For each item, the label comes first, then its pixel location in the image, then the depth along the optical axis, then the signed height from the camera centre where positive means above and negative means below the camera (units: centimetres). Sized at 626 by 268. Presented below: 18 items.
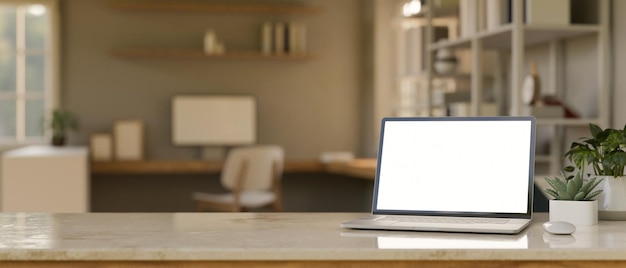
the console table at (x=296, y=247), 153 -21
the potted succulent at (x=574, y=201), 190 -15
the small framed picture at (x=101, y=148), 638 -14
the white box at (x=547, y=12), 371 +48
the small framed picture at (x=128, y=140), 651 -9
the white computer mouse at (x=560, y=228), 170 -19
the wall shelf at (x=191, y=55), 659 +54
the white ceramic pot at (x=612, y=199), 201 -16
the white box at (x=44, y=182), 495 -30
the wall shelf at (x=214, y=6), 658 +90
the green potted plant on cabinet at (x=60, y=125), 638 +2
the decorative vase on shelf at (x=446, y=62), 490 +36
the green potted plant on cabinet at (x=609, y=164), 201 -8
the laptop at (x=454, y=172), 189 -9
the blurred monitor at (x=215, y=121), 677 +5
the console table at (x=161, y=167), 617 -26
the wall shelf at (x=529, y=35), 373 +41
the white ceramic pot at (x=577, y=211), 190 -17
